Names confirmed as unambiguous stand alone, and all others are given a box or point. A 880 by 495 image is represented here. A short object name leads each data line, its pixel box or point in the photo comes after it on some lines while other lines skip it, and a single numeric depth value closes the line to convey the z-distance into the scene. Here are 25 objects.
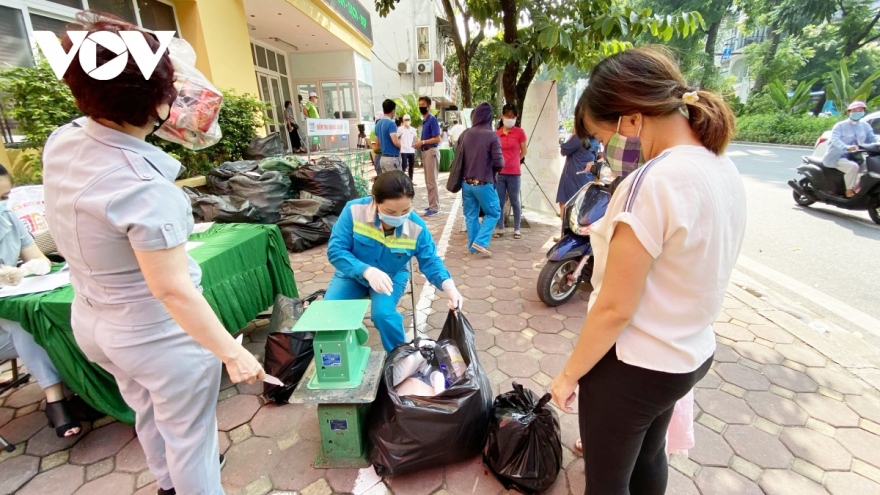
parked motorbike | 3.21
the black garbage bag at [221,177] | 4.56
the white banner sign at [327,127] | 7.56
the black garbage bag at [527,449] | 1.64
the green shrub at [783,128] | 17.31
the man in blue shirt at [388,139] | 6.94
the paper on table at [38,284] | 1.86
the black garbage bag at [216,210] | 3.88
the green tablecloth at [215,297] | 1.83
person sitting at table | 1.95
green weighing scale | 1.68
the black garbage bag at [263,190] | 4.61
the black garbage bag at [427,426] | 1.65
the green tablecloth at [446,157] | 12.03
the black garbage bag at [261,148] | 5.59
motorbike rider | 5.83
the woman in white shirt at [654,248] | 0.88
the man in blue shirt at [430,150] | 6.98
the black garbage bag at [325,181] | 5.10
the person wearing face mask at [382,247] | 2.27
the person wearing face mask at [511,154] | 5.09
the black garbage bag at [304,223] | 4.88
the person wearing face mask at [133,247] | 0.98
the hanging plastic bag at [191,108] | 1.48
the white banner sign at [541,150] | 5.60
